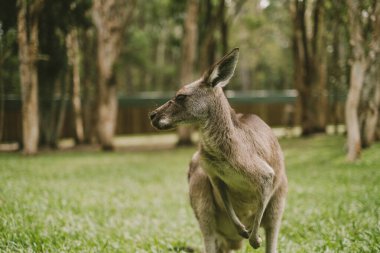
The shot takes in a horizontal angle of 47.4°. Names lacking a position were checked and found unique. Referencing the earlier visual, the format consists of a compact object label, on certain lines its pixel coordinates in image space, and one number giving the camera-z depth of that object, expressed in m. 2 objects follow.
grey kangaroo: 3.11
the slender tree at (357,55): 10.84
